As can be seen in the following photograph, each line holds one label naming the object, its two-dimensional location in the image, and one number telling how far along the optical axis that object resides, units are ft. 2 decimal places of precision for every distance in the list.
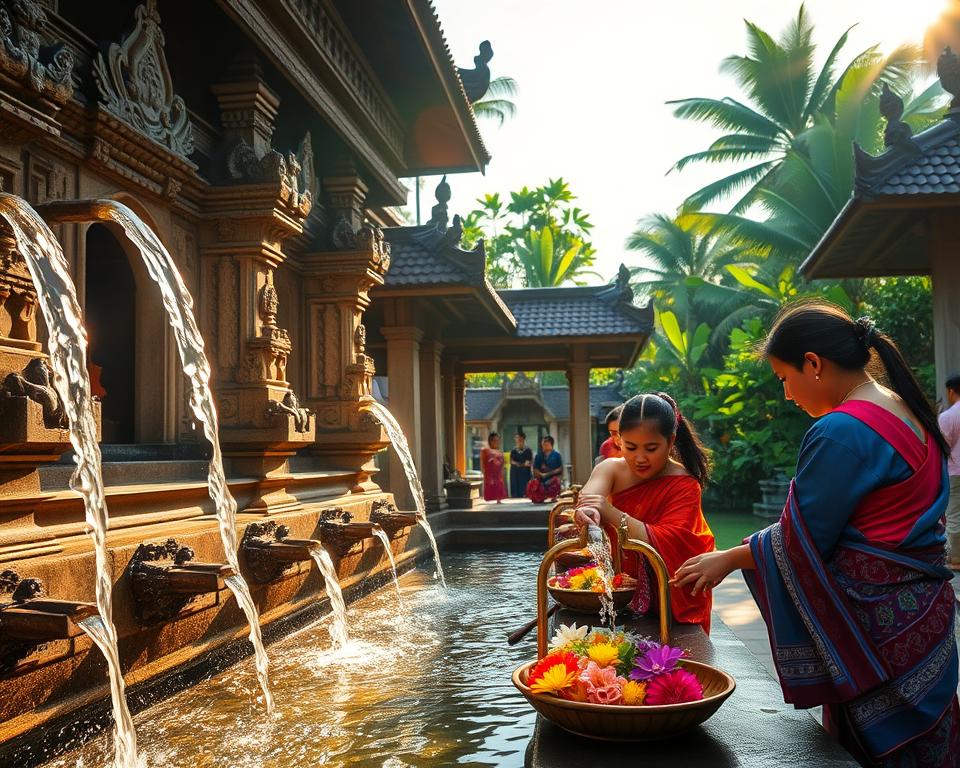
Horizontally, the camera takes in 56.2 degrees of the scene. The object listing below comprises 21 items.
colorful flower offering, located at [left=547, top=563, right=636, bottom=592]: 12.33
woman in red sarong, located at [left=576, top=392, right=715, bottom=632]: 11.07
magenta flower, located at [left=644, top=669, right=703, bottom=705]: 7.09
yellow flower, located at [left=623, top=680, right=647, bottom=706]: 7.07
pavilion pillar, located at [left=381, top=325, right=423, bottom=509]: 35.27
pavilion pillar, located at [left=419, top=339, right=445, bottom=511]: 40.06
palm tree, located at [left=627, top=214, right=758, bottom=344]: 99.14
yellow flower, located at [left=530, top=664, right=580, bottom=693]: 7.30
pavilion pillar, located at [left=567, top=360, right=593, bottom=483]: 49.52
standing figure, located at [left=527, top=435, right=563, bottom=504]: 51.47
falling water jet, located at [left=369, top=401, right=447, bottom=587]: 28.02
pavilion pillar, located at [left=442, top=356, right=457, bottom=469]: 53.35
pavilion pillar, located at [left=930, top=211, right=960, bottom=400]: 29.09
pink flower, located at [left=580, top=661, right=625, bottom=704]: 7.12
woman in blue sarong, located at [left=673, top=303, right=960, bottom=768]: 7.25
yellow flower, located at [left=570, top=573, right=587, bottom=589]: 12.99
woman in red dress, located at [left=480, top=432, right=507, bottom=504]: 60.54
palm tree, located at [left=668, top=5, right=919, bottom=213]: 78.74
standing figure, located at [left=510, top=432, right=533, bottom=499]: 64.03
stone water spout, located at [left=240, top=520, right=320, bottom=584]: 18.08
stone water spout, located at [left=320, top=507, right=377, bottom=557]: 22.34
